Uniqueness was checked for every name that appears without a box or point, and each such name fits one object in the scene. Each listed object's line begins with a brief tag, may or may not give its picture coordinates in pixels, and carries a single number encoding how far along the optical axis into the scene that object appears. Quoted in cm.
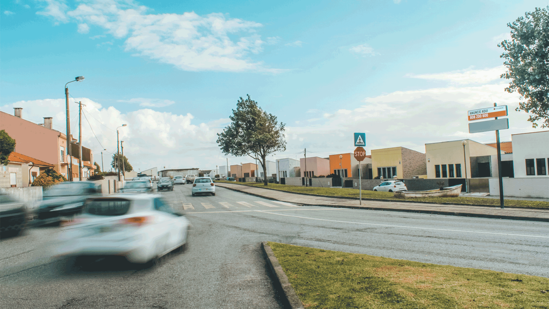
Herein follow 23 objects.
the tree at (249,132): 4312
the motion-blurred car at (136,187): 2326
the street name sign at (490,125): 1566
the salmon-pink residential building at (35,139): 3953
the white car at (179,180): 5241
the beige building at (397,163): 4631
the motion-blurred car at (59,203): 1212
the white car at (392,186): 3269
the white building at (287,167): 6975
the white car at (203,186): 2719
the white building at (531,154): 2911
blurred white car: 607
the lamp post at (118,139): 5043
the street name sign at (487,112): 1571
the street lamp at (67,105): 2398
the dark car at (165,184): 3605
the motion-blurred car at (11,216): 936
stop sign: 1764
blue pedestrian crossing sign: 1766
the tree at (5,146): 2434
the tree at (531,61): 2092
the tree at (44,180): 2759
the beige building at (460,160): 3844
